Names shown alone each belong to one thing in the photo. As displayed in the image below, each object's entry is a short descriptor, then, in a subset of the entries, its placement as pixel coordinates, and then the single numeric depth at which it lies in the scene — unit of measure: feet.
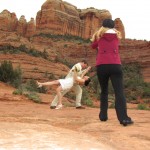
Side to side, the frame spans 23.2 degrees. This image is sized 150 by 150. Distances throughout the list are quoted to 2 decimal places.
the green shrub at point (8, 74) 74.95
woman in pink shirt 18.60
